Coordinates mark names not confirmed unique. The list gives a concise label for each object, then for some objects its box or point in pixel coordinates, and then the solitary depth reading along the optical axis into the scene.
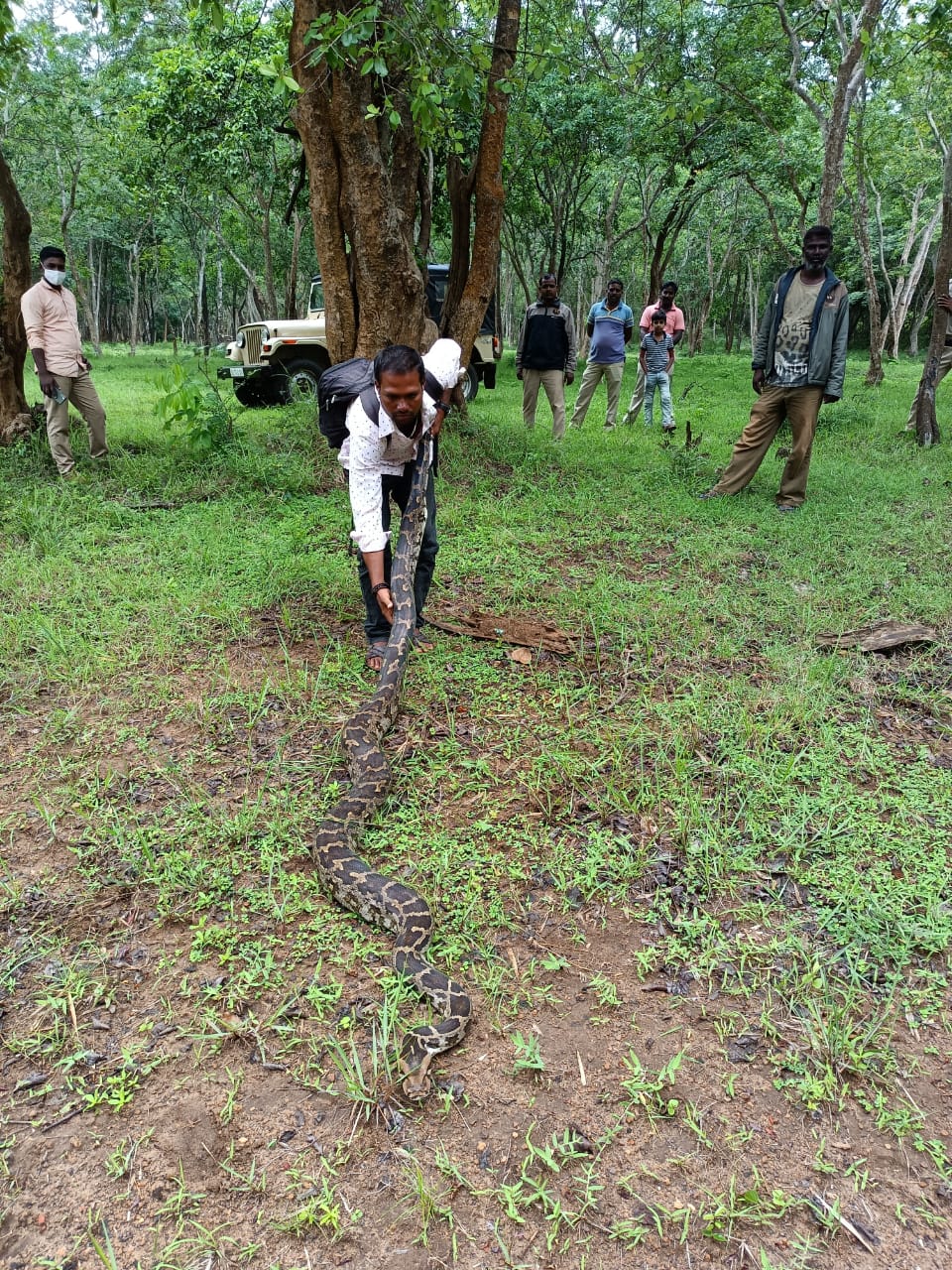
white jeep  14.02
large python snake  2.74
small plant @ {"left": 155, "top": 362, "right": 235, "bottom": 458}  8.63
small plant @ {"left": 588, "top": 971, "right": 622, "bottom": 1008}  2.92
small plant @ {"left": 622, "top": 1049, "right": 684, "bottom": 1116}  2.53
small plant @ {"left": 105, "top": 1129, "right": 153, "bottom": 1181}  2.34
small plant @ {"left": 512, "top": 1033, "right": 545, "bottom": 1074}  2.66
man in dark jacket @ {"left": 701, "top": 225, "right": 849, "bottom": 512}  7.68
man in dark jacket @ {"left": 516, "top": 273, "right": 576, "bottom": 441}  10.82
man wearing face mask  8.56
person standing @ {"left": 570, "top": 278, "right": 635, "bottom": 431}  11.53
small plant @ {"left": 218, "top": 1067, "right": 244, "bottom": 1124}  2.52
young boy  11.60
